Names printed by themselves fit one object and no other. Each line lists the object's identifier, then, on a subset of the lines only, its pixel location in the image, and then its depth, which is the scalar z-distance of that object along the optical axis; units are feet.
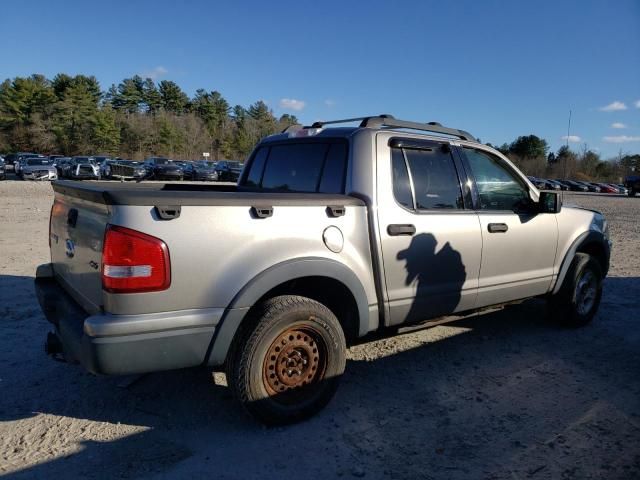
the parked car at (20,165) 104.74
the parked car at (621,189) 192.81
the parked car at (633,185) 138.72
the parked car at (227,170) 126.85
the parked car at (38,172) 99.14
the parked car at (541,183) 184.51
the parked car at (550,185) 187.42
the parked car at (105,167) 113.50
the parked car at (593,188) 198.65
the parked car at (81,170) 104.07
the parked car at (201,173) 124.88
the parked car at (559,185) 192.75
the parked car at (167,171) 114.01
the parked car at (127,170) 109.70
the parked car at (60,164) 113.46
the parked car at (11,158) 146.68
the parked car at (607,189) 196.39
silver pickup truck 8.09
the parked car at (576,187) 200.44
